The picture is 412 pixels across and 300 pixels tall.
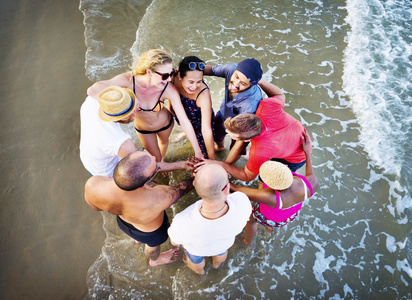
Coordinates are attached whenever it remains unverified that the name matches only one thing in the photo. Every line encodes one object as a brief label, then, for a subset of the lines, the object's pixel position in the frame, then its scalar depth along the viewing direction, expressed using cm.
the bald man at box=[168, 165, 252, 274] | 204
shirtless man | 211
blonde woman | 275
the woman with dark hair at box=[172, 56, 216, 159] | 288
